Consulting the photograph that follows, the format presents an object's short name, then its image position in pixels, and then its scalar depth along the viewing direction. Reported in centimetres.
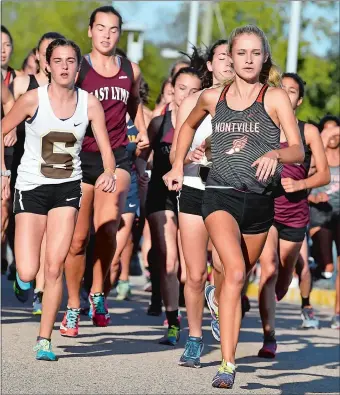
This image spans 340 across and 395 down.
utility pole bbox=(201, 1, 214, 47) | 4963
